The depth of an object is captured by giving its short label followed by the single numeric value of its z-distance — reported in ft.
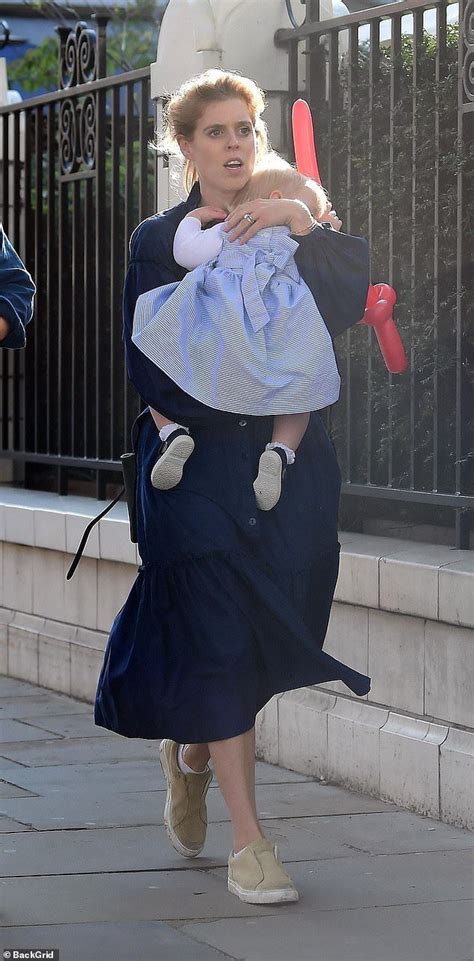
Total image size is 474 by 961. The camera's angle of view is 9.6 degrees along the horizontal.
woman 22.00
